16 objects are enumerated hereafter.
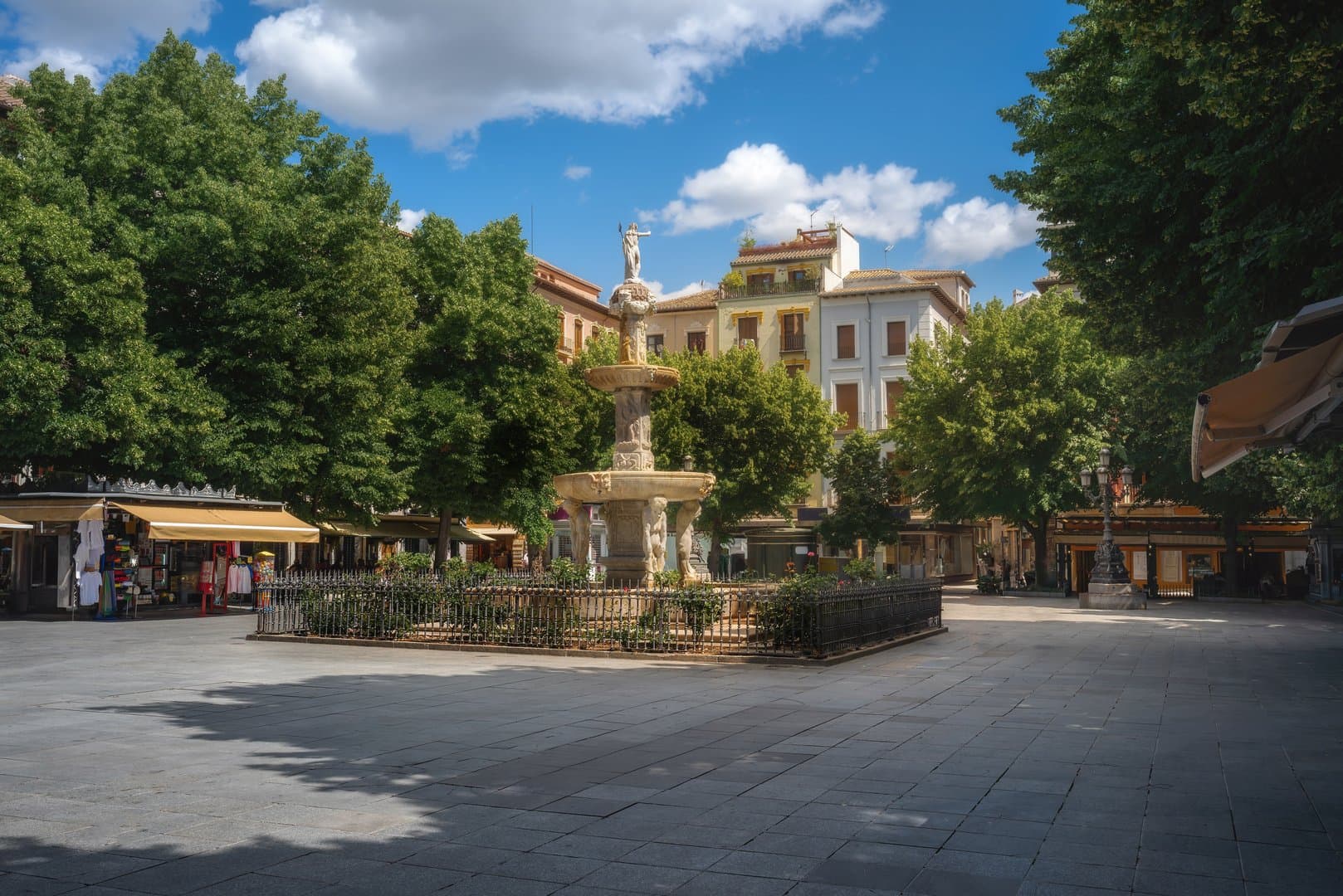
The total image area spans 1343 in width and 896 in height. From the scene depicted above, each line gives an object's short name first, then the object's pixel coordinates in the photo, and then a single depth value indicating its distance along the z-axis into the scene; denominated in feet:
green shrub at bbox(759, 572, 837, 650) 52.85
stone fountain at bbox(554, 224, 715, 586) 66.64
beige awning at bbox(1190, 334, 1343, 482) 23.66
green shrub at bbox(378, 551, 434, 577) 73.15
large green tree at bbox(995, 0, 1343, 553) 27.50
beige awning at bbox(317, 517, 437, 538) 122.52
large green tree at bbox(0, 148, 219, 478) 80.59
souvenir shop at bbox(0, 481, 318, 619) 87.56
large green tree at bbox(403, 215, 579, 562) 109.50
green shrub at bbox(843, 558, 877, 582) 78.74
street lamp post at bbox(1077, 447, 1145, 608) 106.42
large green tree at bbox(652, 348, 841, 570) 139.54
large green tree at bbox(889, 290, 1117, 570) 135.64
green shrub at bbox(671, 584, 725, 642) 55.67
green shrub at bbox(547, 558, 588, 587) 59.62
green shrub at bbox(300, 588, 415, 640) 61.93
